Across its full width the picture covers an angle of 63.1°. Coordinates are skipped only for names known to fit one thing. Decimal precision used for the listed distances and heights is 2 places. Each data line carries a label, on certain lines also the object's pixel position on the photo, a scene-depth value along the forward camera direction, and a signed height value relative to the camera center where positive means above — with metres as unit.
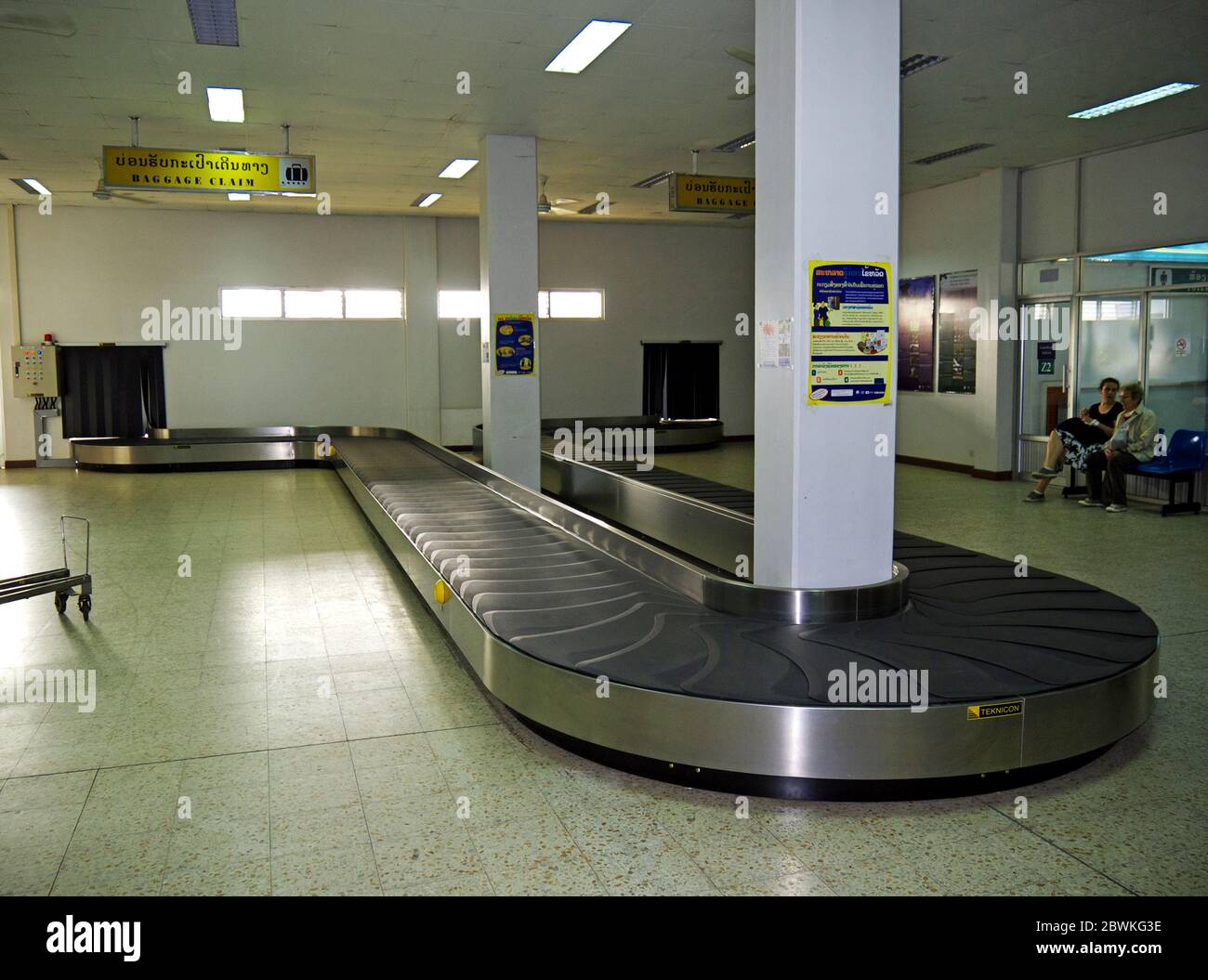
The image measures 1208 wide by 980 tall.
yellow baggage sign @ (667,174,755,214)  11.51 +2.44
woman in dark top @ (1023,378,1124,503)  11.27 -0.46
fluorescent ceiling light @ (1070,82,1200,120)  9.23 +2.90
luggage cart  6.05 -1.14
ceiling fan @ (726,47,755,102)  8.21 +2.90
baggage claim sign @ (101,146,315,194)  9.81 +2.36
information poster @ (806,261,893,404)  4.73 +0.33
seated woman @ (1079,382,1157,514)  10.68 -0.62
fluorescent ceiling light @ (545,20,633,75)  7.74 +2.94
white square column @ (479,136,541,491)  11.35 +1.43
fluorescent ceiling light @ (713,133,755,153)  11.60 +3.08
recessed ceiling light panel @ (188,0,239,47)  7.09 +2.87
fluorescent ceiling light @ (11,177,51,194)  14.00 +3.23
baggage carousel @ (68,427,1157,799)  3.74 -1.12
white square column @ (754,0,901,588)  4.64 +0.81
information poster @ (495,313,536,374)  11.47 +0.70
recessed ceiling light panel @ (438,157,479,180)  12.91 +3.16
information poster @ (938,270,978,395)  14.06 +0.90
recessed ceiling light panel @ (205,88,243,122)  9.41 +3.00
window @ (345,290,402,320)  18.00 +1.82
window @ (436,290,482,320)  18.47 +1.85
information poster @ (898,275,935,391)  15.00 +1.00
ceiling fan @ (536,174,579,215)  13.73 +2.76
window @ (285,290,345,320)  17.64 +1.79
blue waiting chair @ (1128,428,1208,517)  10.41 -0.74
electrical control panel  15.98 +0.63
